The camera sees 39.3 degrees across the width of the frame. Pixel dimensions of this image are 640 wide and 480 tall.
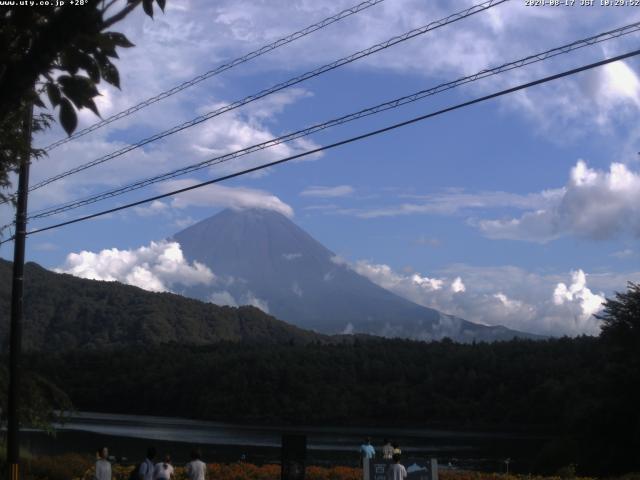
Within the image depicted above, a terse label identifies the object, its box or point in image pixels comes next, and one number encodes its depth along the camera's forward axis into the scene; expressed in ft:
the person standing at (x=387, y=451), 66.66
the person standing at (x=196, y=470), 51.52
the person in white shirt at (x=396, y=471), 48.70
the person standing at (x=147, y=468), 48.19
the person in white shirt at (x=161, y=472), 48.75
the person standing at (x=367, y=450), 66.91
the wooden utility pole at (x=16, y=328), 54.39
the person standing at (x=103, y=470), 49.70
